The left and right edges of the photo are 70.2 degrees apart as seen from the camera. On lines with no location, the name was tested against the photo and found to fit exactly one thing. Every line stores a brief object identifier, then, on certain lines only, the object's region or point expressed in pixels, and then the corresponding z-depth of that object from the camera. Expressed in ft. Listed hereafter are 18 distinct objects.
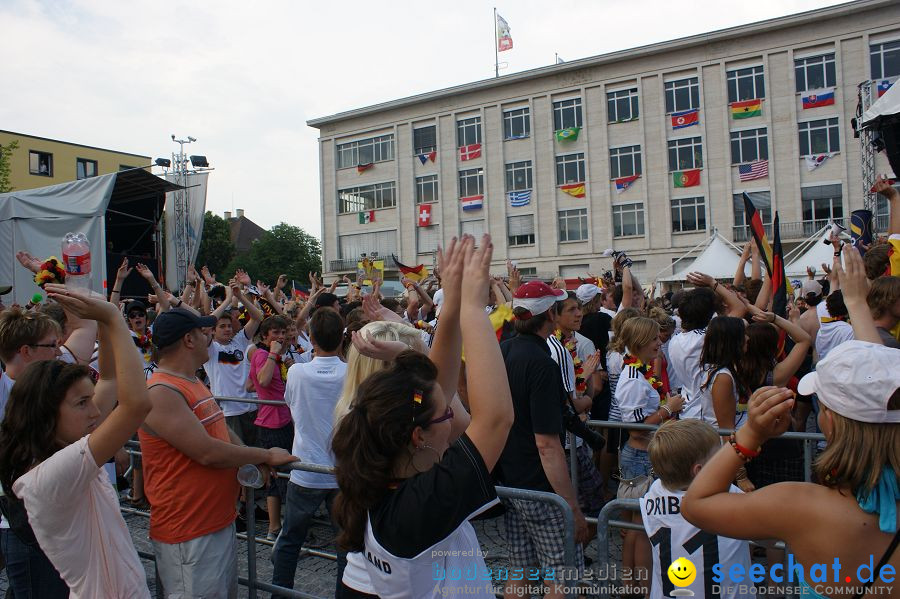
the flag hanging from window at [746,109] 119.14
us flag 119.14
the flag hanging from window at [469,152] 145.76
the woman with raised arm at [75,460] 8.14
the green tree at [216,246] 194.59
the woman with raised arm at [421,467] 6.14
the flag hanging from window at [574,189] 135.44
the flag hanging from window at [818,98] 114.01
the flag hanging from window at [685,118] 124.05
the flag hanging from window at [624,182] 130.11
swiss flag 151.12
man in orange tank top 10.00
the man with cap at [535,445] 11.18
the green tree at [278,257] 220.43
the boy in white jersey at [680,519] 8.82
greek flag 140.67
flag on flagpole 168.76
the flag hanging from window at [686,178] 124.54
